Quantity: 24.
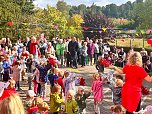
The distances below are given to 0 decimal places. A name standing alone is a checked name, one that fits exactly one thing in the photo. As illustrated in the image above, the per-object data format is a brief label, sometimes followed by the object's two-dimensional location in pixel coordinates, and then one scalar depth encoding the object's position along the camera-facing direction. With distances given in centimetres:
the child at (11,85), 904
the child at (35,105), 668
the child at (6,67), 1358
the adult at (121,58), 2093
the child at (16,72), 1342
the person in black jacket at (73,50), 1880
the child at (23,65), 1473
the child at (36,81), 1209
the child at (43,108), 659
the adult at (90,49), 2080
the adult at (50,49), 1782
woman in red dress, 717
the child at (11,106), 306
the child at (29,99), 733
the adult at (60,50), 1975
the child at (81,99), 898
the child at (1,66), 1371
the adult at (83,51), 2014
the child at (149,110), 589
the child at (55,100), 912
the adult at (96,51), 2120
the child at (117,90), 879
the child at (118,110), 676
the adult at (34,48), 1580
